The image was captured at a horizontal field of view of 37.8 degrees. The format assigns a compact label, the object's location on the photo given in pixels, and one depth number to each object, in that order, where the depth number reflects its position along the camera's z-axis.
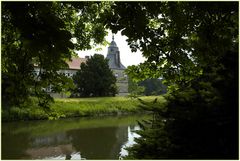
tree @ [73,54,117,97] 48.47
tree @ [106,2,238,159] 4.85
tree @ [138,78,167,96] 81.60
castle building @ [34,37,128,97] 70.62
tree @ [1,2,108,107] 4.37
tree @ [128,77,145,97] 48.31
